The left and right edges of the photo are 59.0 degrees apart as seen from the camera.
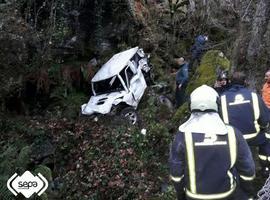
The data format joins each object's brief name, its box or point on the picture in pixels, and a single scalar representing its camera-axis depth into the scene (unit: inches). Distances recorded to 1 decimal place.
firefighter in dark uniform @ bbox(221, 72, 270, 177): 112.3
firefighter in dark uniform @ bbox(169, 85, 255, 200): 82.9
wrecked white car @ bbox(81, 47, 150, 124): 237.3
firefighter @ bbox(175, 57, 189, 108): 240.5
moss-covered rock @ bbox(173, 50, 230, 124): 221.8
